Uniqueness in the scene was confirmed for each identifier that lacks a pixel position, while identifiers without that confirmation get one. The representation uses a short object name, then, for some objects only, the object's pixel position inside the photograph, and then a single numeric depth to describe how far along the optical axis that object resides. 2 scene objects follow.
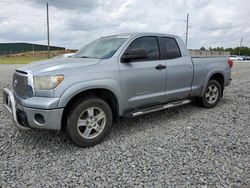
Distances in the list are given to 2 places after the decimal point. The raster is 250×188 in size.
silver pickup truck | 3.28
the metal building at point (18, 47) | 60.91
